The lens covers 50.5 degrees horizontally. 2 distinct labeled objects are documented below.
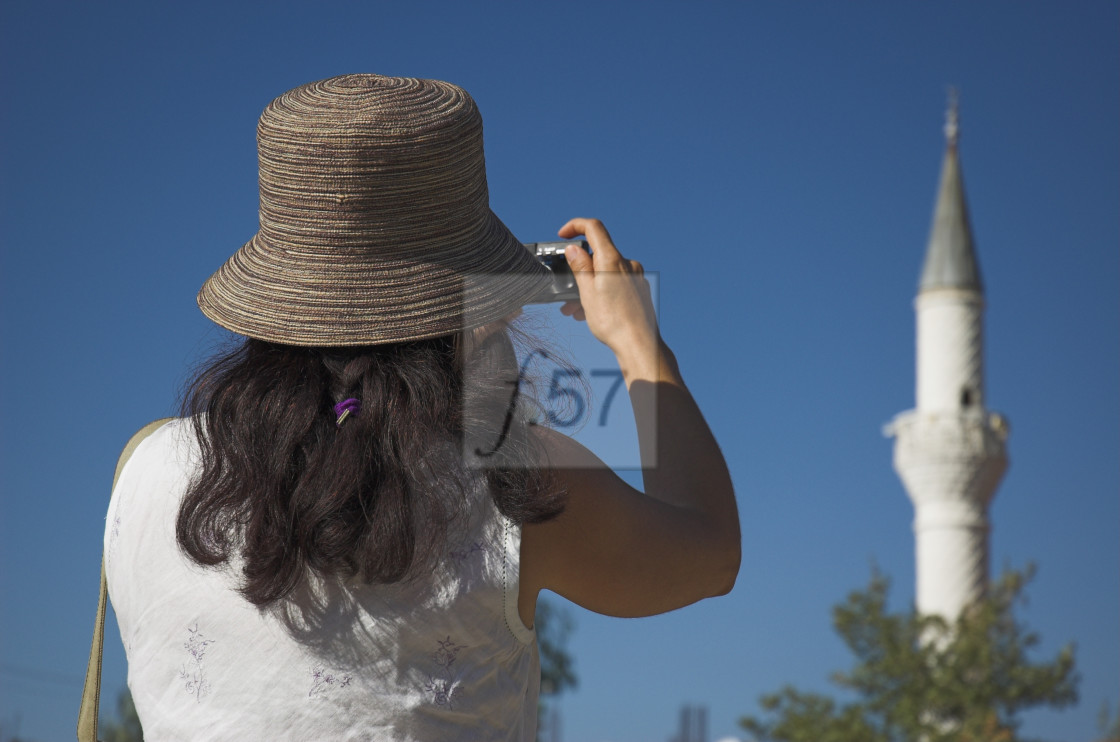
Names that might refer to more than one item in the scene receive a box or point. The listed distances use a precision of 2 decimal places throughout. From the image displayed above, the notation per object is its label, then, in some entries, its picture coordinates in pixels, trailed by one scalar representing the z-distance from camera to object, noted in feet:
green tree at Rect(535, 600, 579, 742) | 62.77
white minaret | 74.64
